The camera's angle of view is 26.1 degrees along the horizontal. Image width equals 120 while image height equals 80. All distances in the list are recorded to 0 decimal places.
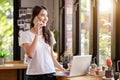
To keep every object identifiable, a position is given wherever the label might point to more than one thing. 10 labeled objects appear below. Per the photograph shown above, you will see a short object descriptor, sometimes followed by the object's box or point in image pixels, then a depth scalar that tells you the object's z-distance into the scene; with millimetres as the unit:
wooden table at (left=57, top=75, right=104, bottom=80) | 2580
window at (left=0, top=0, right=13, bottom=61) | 5641
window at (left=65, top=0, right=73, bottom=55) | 4620
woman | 2293
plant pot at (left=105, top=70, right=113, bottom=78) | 2537
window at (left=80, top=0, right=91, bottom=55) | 3684
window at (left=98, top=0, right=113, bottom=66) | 3012
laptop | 2621
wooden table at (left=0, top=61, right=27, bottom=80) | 4407
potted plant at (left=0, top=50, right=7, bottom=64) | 4512
